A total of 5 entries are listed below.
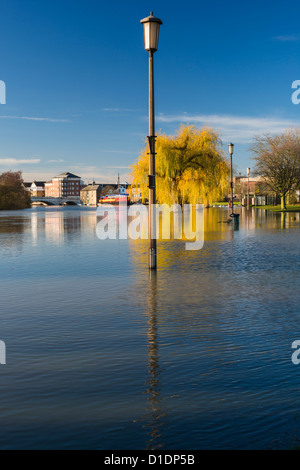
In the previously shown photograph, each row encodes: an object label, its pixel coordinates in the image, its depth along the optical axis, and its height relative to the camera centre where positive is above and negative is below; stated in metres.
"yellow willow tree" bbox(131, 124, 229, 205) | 49.12 +3.19
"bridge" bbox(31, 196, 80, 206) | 167.82 +1.22
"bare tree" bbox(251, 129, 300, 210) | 58.91 +4.32
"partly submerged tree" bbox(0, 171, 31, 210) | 125.50 +2.60
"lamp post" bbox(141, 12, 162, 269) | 14.15 +2.41
